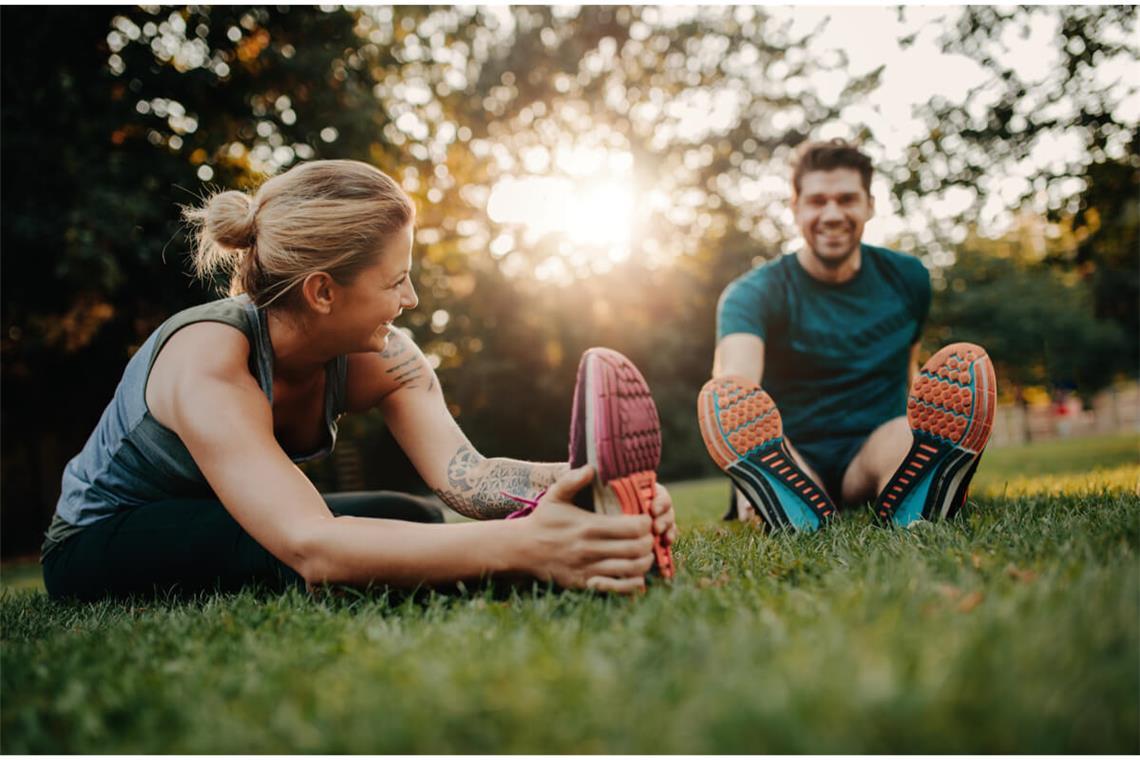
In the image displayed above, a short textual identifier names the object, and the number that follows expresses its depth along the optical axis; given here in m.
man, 3.65
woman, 1.82
